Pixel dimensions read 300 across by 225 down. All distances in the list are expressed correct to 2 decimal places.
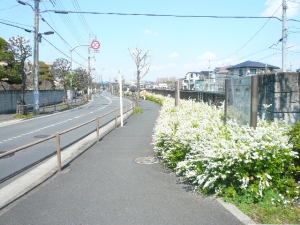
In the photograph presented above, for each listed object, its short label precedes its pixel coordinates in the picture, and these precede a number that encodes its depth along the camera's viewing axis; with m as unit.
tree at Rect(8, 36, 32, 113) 23.03
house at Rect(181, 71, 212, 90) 87.91
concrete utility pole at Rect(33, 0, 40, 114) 23.09
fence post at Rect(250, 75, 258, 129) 5.13
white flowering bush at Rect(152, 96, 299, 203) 4.23
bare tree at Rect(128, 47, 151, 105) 31.62
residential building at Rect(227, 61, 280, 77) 39.15
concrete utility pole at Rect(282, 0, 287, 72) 20.67
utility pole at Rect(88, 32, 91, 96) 54.05
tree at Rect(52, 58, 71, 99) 40.31
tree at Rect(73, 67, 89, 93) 49.28
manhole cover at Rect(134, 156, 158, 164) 7.46
